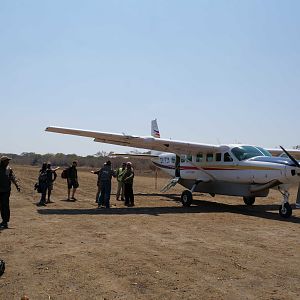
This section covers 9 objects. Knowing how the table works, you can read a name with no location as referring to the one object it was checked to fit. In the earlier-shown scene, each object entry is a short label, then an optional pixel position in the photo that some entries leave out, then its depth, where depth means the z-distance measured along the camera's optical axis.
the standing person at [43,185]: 11.84
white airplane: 10.78
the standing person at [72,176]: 13.26
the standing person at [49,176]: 12.14
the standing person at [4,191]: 7.50
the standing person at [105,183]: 11.59
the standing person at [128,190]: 12.47
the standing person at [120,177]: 13.27
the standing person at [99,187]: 12.19
